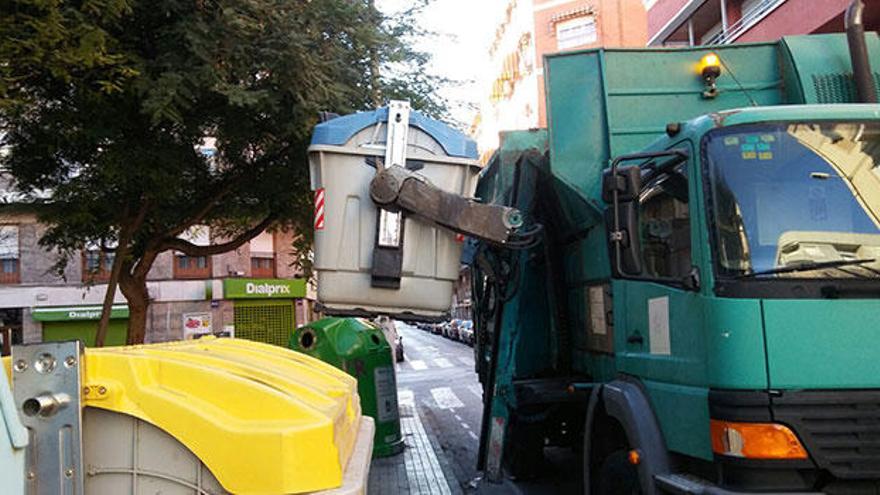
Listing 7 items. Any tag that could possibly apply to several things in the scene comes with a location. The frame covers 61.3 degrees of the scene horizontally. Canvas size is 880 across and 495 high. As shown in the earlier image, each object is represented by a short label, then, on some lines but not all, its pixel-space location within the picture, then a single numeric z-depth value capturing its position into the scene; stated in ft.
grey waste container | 16.70
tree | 21.88
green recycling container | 29.09
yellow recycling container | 7.09
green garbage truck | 10.52
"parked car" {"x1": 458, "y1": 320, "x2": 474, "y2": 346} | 117.04
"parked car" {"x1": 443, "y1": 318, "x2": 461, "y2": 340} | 134.65
